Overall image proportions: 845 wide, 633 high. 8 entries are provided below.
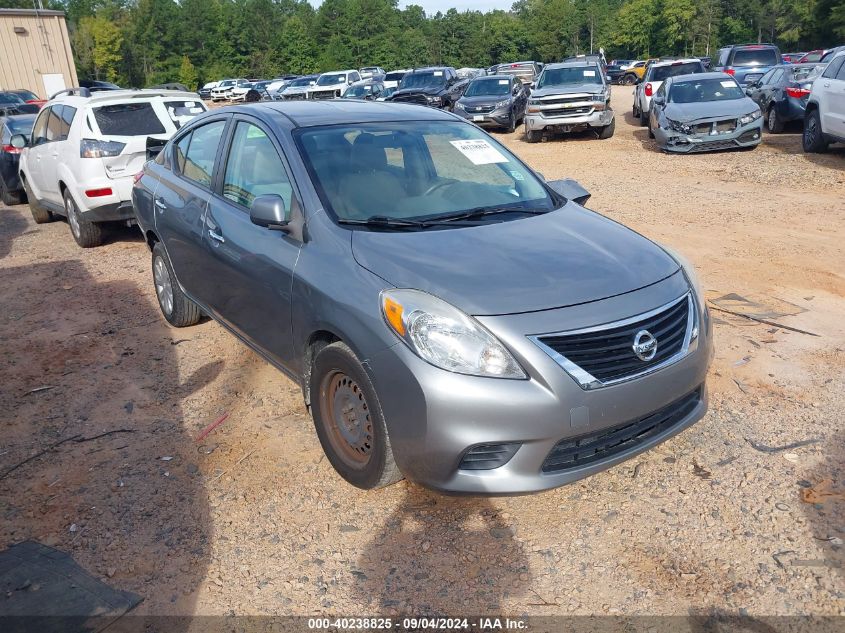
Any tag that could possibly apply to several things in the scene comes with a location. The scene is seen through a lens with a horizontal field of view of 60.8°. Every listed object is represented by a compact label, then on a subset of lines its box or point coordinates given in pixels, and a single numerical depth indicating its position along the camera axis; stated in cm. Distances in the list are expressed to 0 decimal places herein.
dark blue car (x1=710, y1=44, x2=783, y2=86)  2352
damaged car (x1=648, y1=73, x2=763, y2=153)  1391
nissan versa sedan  290
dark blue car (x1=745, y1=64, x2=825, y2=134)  1590
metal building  3706
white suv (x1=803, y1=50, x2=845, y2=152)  1209
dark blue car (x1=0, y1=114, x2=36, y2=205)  1278
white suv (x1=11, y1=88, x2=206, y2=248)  831
